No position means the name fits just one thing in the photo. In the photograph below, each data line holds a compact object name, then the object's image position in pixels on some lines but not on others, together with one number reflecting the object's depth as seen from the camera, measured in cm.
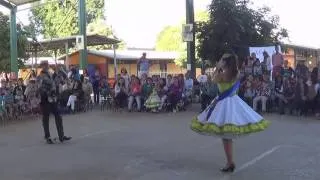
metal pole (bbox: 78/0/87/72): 2375
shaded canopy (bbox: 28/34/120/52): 3188
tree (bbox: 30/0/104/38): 5916
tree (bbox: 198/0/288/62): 2475
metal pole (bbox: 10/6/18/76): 2262
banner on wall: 2321
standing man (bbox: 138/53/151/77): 2284
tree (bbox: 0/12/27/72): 3158
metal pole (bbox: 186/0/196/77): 2361
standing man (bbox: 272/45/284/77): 2053
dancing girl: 887
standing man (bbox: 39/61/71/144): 1273
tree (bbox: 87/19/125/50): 6619
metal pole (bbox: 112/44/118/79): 3897
